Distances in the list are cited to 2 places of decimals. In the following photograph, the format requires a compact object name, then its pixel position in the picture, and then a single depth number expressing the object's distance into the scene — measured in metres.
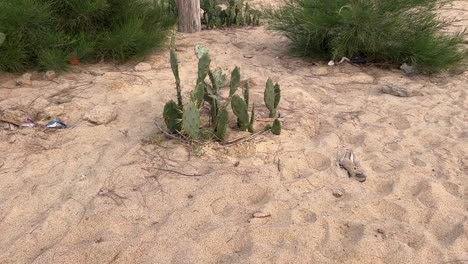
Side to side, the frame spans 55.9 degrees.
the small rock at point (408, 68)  4.21
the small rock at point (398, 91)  3.72
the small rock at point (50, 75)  3.81
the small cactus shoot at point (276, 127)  2.85
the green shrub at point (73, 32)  3.75
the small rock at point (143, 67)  4.12
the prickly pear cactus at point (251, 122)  2.84
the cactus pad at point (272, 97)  2.95
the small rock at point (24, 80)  3.66
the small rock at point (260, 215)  2.22
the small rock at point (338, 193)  2.41
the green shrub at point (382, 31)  4.08
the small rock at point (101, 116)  3.08
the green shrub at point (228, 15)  5.72
